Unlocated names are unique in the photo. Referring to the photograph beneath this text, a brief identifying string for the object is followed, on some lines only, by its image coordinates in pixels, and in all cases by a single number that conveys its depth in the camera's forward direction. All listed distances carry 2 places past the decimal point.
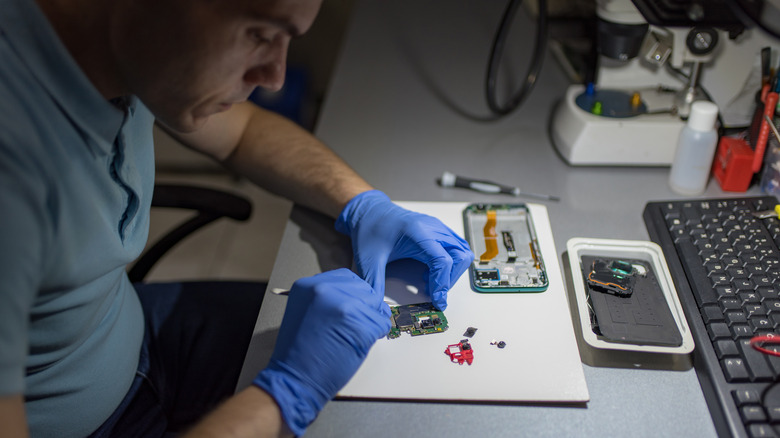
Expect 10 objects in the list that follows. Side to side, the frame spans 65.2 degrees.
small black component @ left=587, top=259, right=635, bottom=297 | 0.85
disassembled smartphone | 0.88
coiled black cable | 1.17
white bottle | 0.98
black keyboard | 0.71
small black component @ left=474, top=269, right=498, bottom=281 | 0.89
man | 0.63
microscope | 1.04
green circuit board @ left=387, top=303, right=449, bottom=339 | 0.81
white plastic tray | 0.78
